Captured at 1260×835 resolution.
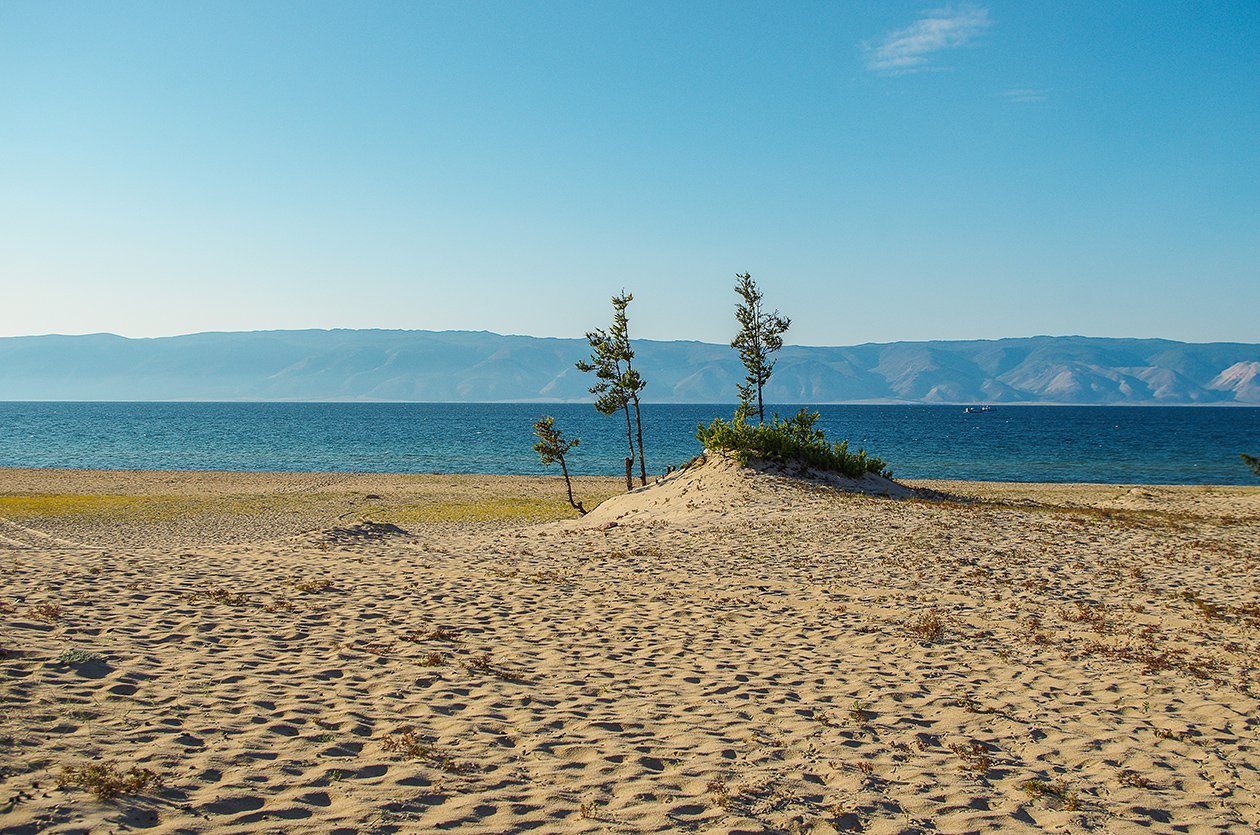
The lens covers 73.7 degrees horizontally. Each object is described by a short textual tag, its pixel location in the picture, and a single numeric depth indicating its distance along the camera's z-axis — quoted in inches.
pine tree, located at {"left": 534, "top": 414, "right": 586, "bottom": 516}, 1275.3
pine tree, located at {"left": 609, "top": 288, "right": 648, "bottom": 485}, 1305.0
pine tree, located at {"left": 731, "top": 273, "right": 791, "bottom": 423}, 1427.2
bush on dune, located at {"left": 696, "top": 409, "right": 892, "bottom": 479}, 1114.7
